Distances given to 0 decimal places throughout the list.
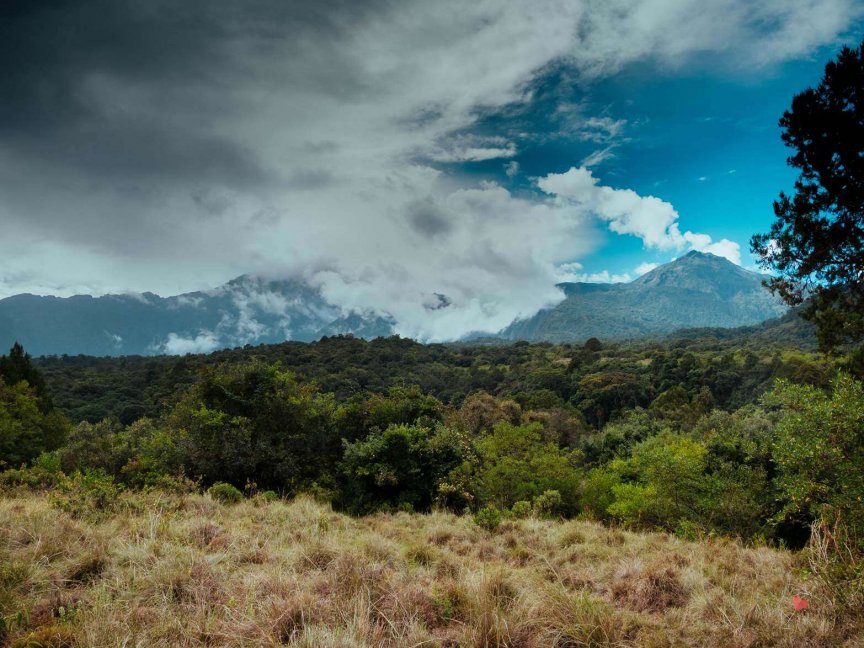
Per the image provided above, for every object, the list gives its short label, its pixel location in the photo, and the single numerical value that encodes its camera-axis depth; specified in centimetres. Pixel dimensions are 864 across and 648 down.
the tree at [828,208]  1007
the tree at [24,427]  2722
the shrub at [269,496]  1079
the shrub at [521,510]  1275
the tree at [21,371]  4491
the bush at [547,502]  1475
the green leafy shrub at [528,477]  2130
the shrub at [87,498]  682
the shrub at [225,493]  1018
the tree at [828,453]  629
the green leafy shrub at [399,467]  1420
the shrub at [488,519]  881
